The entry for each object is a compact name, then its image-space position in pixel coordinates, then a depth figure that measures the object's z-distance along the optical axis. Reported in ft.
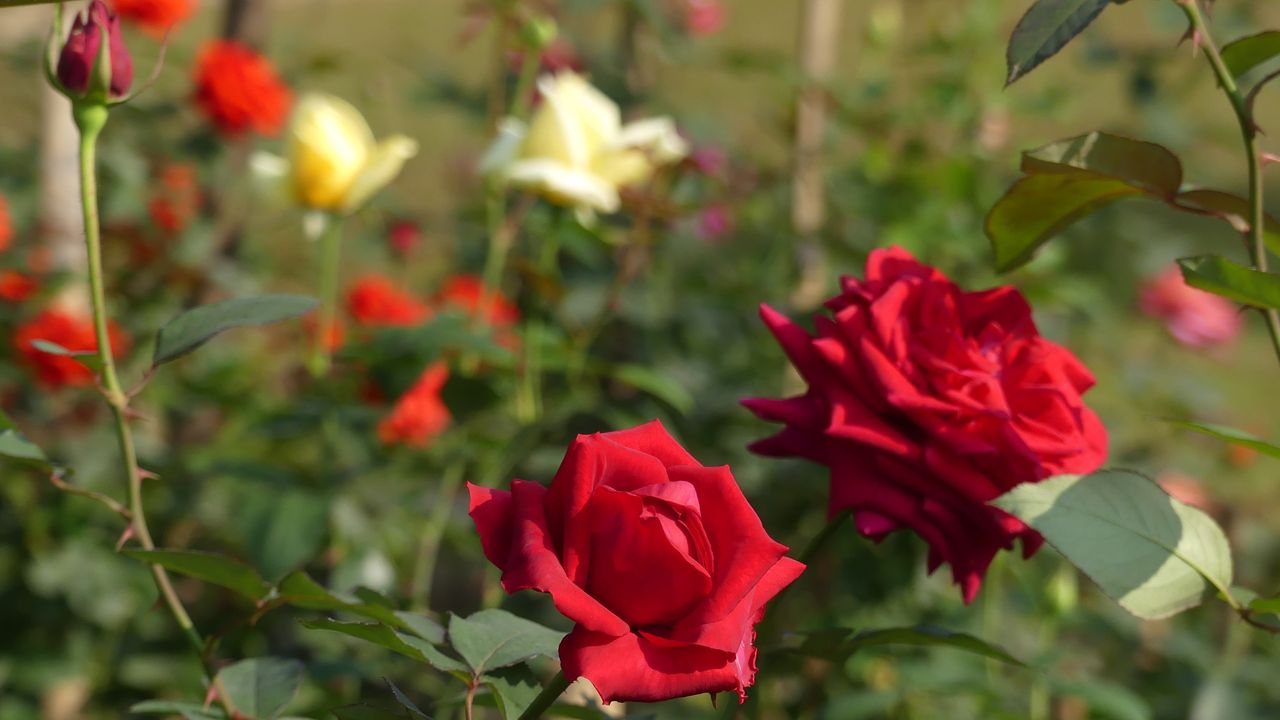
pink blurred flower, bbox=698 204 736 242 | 7.01
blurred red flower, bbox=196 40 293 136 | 6.73
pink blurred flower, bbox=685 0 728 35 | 7.37
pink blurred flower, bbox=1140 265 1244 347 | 9.21
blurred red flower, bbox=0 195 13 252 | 6.18
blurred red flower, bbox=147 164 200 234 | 7.10
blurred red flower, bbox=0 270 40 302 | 5.98
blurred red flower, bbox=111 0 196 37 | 7.25
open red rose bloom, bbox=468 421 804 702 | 2.60
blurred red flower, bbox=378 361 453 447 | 5.45
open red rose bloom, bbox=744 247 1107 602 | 2.89
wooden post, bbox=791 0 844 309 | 5.90
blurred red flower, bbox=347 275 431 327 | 6.18
